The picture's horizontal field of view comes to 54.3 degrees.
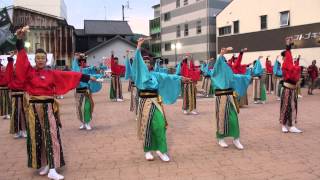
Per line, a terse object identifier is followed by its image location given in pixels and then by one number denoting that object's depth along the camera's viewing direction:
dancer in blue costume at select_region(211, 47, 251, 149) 6.11
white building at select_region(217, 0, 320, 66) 19.87
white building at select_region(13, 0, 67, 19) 35.48
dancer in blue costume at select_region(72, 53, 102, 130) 8.01
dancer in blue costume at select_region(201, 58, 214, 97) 14.79
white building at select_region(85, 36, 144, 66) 34.27
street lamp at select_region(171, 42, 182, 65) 31.33
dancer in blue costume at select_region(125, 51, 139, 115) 7.42
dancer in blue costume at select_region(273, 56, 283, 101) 12.09
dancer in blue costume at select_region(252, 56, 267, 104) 12.38
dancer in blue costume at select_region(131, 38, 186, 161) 5.39
